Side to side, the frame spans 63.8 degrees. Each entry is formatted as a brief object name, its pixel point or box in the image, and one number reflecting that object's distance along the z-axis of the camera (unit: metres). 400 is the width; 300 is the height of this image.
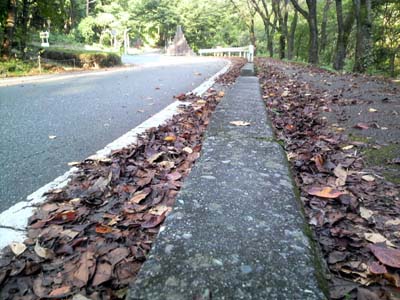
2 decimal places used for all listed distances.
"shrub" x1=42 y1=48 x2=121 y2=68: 14.31
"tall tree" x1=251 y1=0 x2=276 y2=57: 25.29
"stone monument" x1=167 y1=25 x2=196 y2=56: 40.25
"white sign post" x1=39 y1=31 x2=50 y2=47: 15.58
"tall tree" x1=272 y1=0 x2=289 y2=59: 20.95
